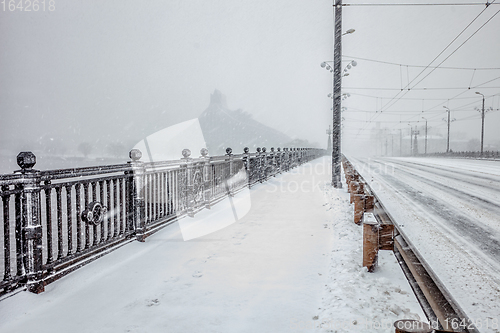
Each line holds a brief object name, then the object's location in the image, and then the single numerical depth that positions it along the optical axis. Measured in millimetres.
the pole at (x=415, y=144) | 74856
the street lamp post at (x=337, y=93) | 11648
